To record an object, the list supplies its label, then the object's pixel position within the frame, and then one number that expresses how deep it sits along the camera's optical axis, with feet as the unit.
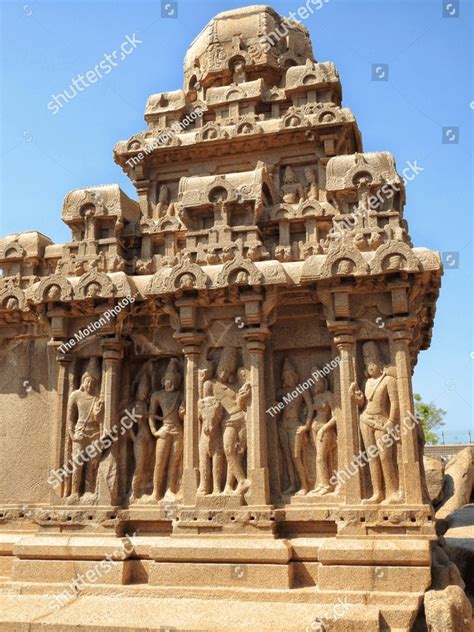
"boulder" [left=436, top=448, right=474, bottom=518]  69.62
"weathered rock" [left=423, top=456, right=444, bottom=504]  65.92
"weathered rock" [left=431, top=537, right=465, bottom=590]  28.19
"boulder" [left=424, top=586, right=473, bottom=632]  24.09
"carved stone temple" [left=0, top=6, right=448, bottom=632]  27.96
